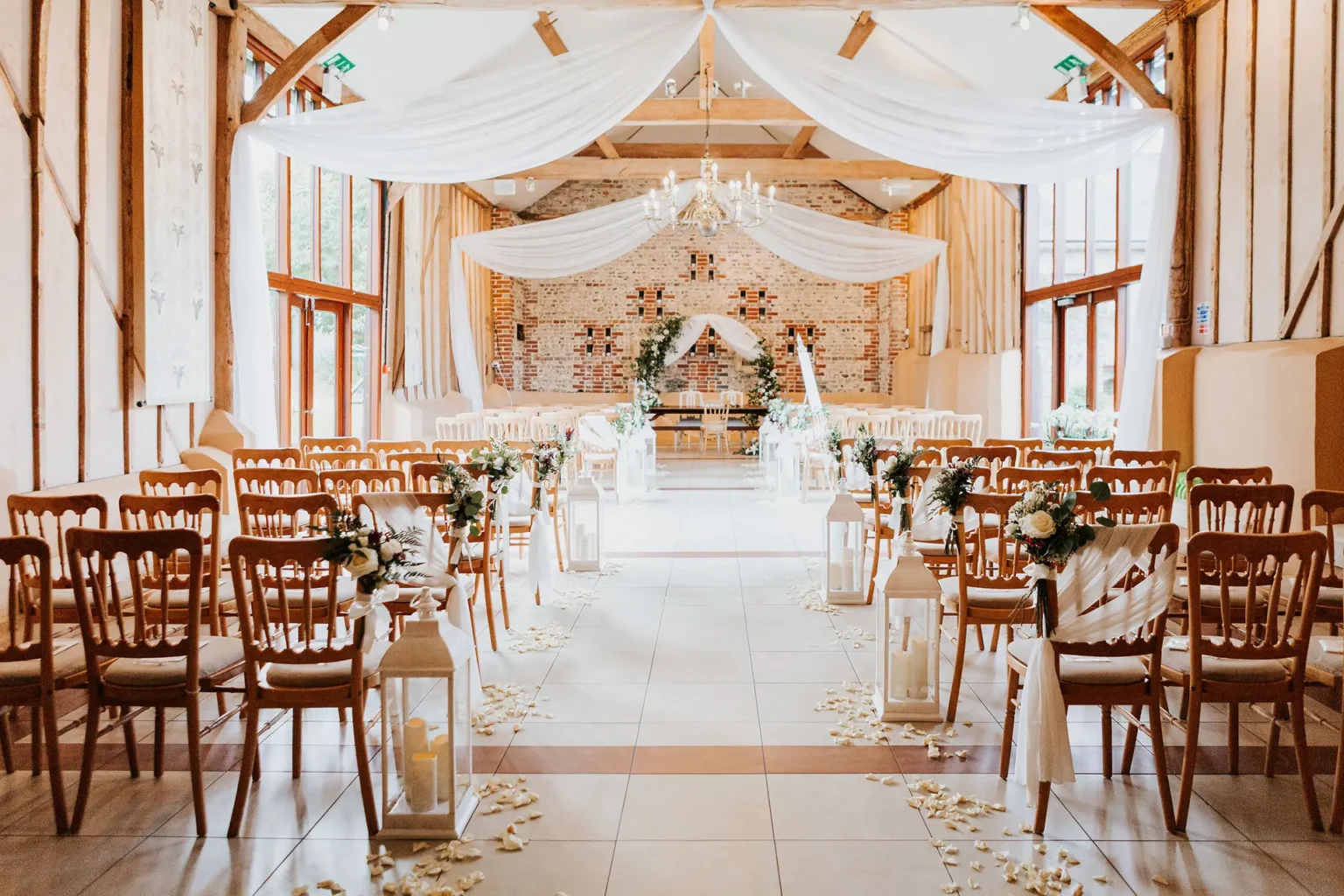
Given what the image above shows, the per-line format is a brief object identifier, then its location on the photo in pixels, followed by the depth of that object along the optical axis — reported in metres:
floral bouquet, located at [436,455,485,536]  3.87
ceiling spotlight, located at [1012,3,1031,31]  6.51
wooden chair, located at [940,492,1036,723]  3.57
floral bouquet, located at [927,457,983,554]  3.72
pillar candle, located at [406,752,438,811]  2.84
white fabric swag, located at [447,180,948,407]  9.35
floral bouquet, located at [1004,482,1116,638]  2.89
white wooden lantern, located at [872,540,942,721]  3.63
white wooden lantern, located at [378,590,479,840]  2.78
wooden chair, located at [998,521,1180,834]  2.93
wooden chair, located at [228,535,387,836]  2.78
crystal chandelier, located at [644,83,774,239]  8.95
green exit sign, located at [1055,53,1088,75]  8.66
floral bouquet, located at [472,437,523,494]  4.73
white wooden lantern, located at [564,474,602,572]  6.29
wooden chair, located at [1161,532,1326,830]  2.76
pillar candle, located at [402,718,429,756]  2.88
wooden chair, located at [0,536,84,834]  2.77
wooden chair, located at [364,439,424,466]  6.32
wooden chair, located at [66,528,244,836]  2.78
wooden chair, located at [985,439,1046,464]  6.60
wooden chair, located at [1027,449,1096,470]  5.61
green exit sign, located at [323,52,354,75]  8.58
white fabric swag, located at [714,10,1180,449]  5.86
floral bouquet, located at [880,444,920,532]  4.29
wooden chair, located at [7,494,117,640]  3.38
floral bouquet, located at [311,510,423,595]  2.77
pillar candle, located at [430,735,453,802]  2.84
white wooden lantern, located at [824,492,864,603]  5.48
